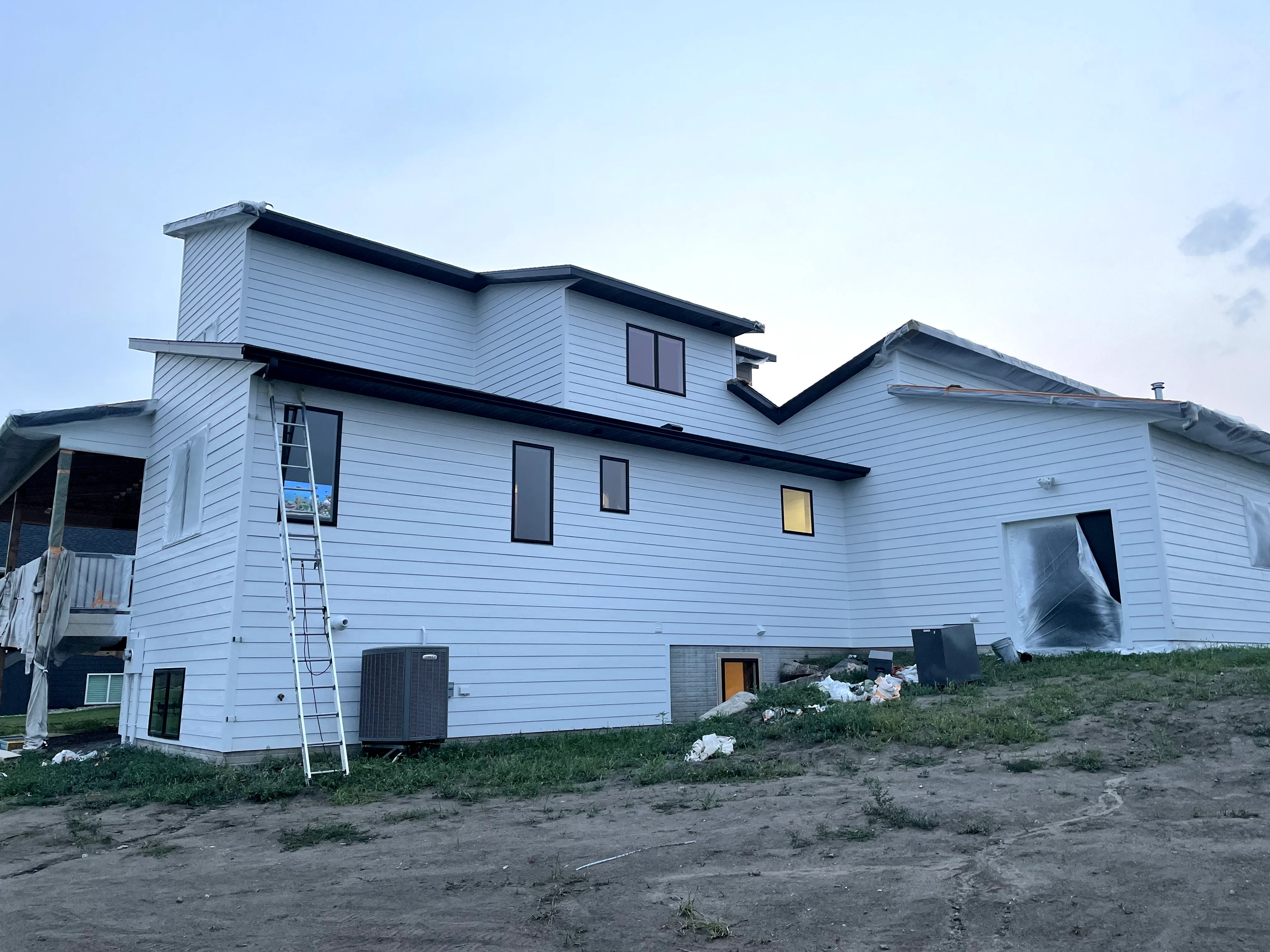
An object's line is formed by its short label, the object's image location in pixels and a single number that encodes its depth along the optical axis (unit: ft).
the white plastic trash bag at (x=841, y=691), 44.34
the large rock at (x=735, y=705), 46.01
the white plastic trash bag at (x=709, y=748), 35.55
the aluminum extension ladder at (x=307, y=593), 38.22
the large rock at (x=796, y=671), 56.65
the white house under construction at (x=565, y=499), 40.11
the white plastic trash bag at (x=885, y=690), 42.73
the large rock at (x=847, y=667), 54.13
